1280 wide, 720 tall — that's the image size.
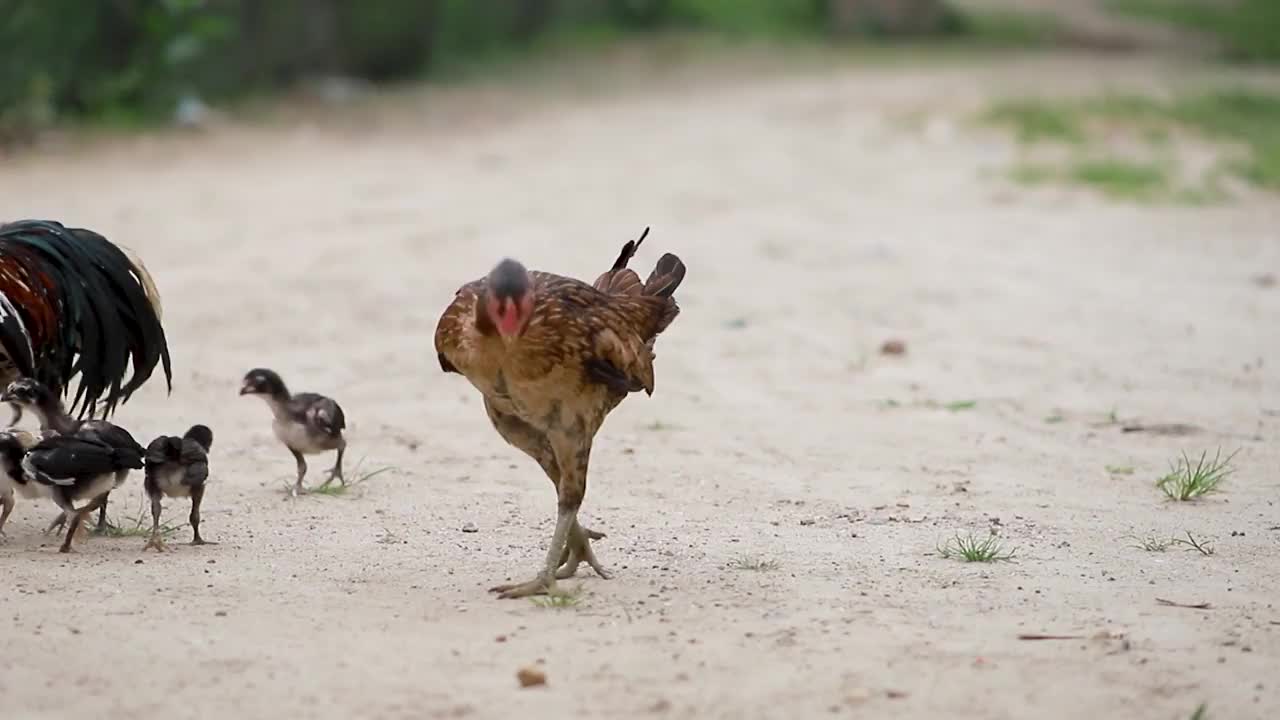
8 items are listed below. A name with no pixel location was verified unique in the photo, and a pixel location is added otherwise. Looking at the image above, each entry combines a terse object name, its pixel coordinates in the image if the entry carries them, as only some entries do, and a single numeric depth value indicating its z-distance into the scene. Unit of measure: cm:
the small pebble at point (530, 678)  1012
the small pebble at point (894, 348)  1975
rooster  1345
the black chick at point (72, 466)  1280
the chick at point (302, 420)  1491
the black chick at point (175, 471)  1314
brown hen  1100
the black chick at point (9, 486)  1316
